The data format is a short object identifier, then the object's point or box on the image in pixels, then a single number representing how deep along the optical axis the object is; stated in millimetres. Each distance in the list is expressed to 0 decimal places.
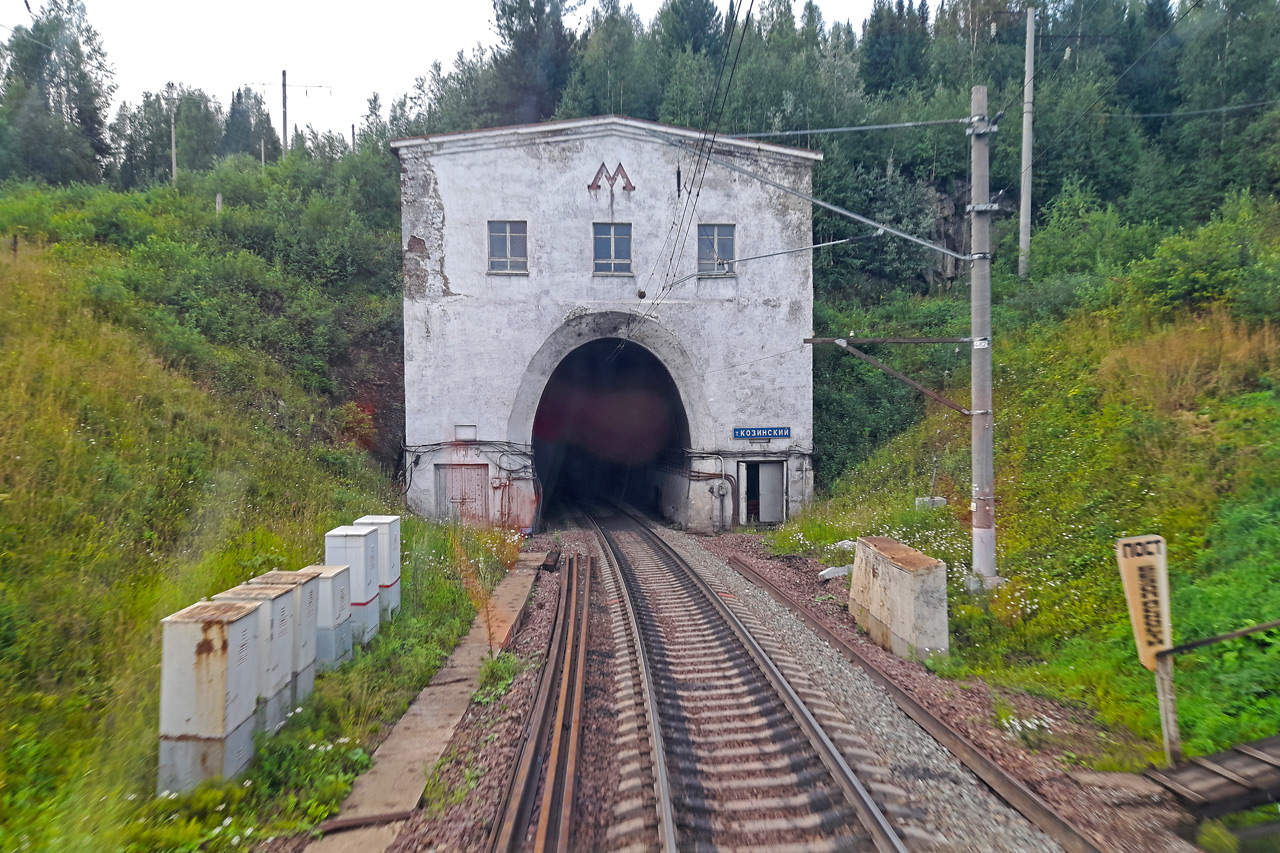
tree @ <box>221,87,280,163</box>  50531
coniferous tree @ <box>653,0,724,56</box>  39344
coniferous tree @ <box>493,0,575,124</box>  35500
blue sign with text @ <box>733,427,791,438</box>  18562
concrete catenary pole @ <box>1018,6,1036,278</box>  20078
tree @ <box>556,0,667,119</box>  33594
